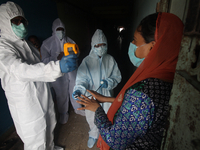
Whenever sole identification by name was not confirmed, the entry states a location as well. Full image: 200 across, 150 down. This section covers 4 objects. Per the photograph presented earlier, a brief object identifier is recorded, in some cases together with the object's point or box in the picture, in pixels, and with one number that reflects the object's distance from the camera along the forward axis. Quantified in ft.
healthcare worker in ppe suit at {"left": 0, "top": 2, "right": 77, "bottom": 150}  2.94
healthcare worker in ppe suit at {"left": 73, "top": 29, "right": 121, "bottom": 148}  5.05
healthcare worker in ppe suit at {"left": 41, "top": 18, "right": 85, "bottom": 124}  7.05
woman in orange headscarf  1.74
